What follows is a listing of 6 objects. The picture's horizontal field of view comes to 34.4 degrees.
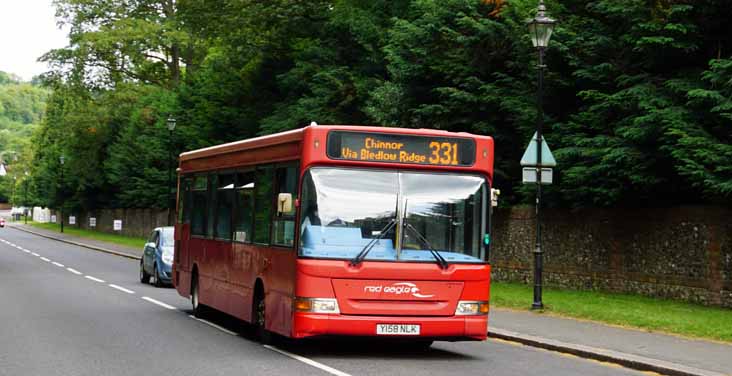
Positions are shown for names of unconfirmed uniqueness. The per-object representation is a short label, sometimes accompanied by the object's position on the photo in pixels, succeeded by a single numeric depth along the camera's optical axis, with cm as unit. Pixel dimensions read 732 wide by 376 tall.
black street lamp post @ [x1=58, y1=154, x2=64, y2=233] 9775
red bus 1348
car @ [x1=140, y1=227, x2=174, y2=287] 3033
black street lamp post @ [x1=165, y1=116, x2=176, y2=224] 5194
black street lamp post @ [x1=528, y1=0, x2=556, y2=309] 2184
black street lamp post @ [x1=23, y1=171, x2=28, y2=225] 15512
